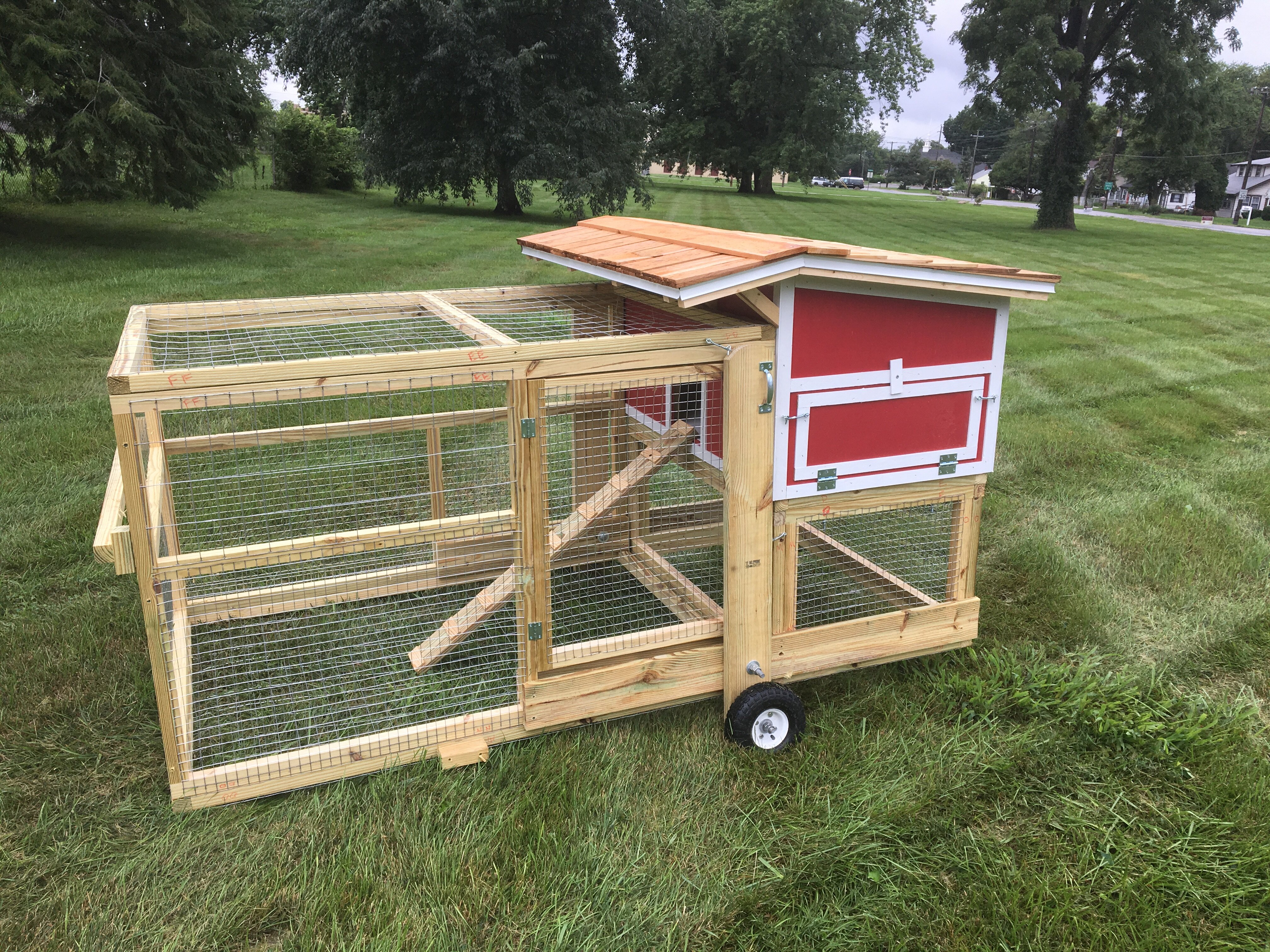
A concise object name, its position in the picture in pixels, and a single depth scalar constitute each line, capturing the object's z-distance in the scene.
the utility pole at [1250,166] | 58.59
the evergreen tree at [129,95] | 12.23
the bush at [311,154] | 25.03
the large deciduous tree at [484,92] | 20.08
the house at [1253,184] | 67.06
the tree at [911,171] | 115.88
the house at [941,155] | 139.09
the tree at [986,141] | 123.75
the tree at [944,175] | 107.12
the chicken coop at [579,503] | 3.36
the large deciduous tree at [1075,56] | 26.11
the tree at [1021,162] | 77.38
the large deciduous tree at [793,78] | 35.97
